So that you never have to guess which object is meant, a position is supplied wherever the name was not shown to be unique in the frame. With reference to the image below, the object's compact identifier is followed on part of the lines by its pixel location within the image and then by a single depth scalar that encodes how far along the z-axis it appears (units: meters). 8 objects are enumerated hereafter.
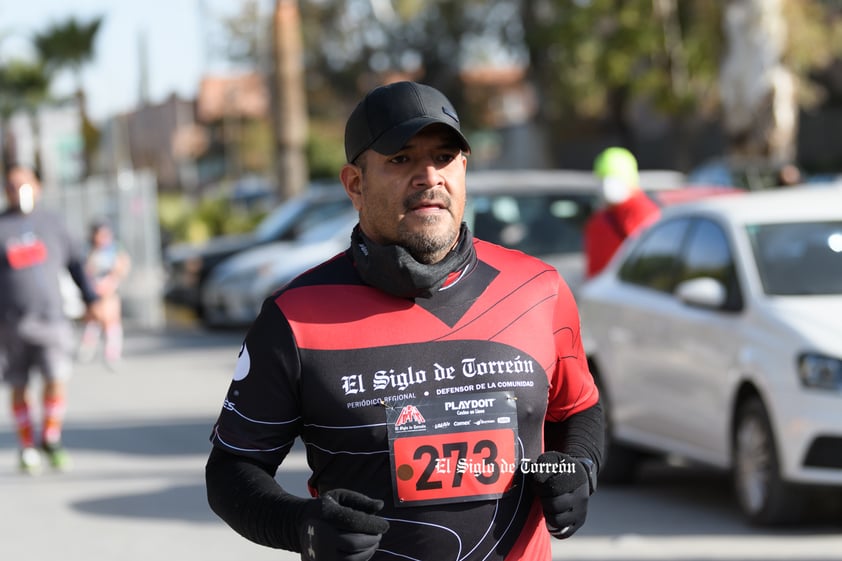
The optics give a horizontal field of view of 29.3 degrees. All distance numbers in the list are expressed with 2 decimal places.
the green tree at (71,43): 51.34
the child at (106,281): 18.38
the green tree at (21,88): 57.09
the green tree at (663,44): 30.89
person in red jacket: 10.66
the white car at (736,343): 7.53
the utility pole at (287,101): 28.56
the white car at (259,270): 18.17
